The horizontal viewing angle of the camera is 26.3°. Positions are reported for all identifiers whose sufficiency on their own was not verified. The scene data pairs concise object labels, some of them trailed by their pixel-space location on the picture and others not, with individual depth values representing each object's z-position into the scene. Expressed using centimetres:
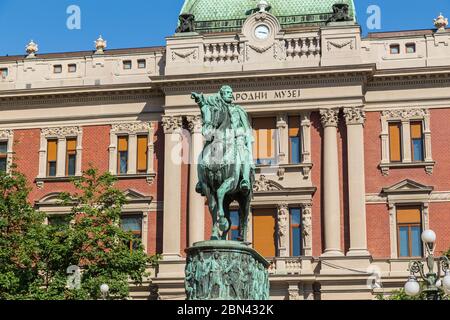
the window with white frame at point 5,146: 4314
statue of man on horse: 1638
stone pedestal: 1552
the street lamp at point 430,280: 2284
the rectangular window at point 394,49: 4084
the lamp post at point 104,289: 3203
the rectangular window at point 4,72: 4416
